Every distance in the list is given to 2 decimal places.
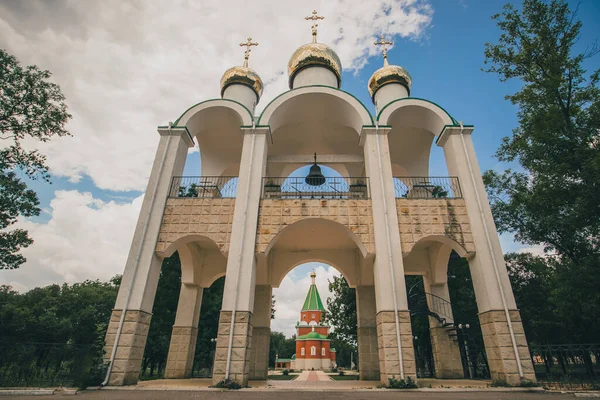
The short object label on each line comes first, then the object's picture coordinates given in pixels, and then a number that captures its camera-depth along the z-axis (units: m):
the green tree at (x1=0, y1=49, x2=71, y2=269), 11.59
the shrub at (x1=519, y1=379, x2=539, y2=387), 7.85
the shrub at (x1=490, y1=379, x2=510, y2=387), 8.08
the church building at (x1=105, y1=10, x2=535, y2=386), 8.73
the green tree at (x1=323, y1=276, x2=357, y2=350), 21.94
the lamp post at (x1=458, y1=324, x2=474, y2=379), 11.51
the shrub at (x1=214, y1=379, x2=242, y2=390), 7.96
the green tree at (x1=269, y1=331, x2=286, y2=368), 59.31
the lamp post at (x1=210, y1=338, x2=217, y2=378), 17.95
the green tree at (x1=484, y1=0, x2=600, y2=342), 9.85
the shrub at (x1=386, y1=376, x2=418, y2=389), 8.04
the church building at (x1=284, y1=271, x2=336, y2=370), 39.50
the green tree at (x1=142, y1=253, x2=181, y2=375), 17.50
